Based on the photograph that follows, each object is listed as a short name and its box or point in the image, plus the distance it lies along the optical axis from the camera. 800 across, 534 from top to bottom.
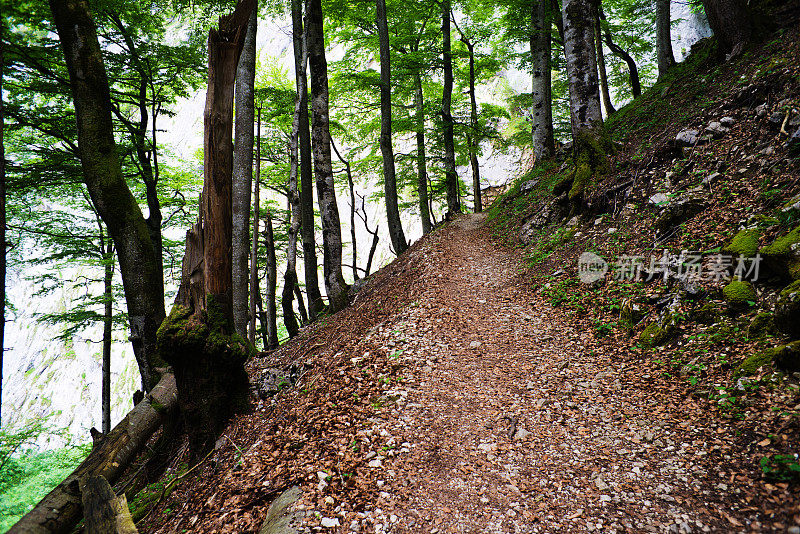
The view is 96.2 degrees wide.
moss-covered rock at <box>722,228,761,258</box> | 3.79
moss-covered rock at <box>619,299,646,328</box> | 4.62
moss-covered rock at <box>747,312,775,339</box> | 3.31
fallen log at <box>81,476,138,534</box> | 2.86
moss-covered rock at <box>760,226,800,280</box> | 3.39
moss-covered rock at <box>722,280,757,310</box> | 3.64
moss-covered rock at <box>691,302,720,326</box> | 3.83
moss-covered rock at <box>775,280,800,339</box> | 3.05
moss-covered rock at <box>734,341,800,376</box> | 2.90
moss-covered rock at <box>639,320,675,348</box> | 4.14
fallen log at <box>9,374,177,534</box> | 3.17
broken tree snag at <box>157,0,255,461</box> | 4.25
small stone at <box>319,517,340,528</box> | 2.67
